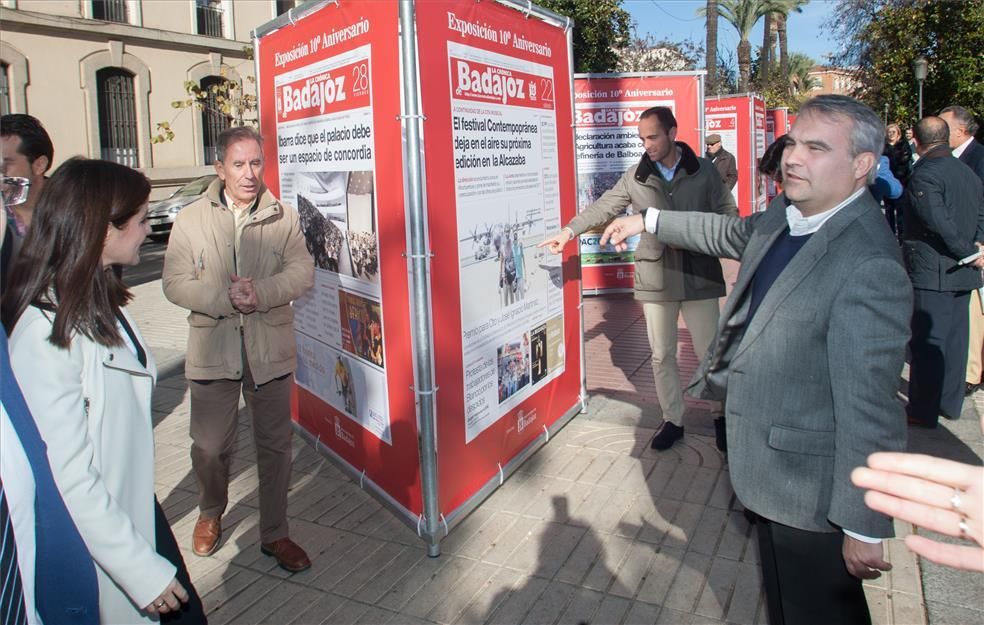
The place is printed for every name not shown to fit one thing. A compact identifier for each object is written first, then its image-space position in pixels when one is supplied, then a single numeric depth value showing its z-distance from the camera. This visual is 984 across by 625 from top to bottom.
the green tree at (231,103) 14.38
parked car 17.97
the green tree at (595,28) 16.16
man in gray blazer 2.07
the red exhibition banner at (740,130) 15.79
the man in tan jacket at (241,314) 3.46
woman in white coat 1.72
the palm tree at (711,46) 27.64
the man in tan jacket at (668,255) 4.60
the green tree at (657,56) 28.19
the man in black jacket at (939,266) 4.93
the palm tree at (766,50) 35.94
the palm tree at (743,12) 37.81
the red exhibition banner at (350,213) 3.54
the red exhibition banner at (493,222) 3.58
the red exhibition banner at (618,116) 9.34
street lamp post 14.71
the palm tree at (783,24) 38.83
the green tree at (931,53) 15.51
